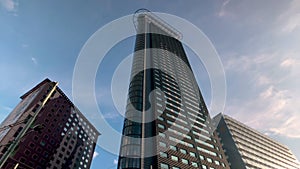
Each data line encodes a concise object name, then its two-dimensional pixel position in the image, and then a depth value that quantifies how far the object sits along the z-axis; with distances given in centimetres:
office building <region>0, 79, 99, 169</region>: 6038
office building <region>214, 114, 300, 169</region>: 6938
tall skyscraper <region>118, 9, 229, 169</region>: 3775
